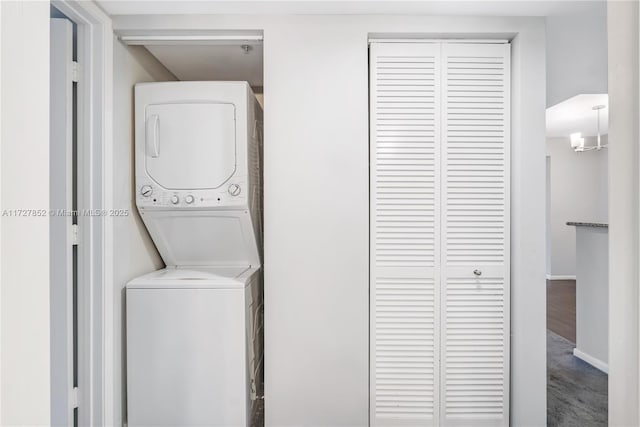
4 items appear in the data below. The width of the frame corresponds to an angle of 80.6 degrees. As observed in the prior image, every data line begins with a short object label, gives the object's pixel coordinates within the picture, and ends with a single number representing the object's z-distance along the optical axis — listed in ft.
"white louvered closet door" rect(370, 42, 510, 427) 7.25
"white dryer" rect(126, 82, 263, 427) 6.93
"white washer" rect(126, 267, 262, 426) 6.91
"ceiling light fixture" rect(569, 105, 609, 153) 19.43
